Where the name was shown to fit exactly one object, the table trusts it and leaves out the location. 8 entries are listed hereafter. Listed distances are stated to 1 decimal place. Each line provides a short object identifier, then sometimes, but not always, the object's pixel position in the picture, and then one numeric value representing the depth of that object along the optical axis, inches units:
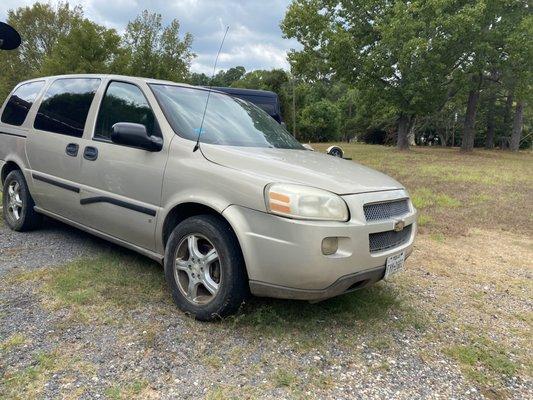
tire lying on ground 201.8
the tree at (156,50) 1058.1
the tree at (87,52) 969.5
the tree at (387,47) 815.1
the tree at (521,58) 815.7
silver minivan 112.5
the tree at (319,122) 1834.4
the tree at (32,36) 1258.0
